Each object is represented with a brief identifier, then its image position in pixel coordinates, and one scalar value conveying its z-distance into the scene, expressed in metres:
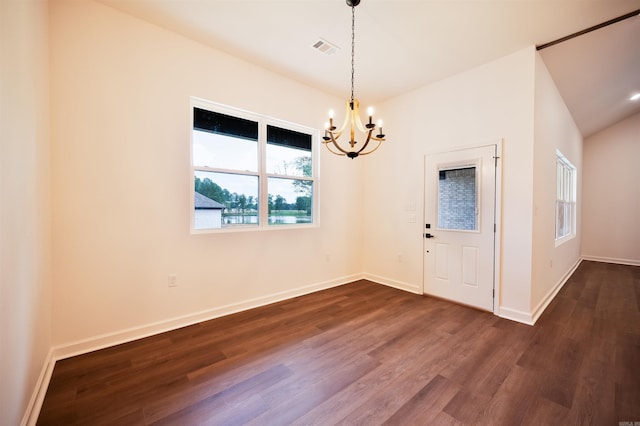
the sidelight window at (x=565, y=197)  4.45
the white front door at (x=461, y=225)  3.38
